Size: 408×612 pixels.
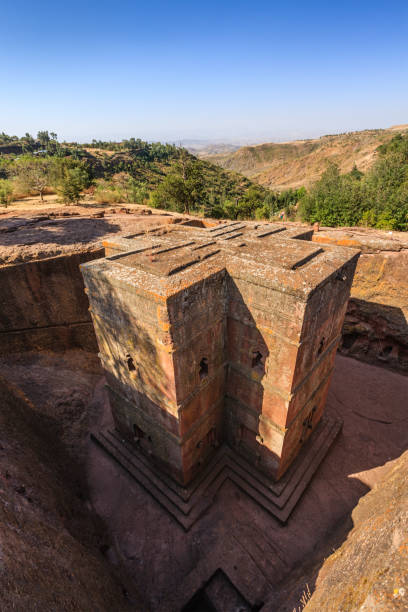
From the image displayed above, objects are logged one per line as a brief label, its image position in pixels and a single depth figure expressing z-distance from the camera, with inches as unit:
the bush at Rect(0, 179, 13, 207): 831.7
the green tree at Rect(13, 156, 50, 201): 950.4
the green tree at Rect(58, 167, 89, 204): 839.7
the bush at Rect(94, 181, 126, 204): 964.6
